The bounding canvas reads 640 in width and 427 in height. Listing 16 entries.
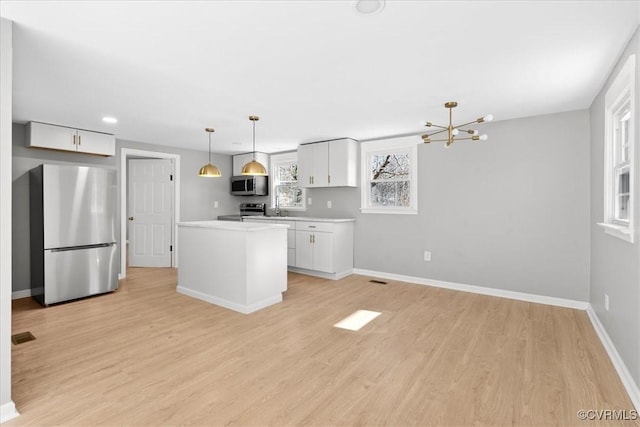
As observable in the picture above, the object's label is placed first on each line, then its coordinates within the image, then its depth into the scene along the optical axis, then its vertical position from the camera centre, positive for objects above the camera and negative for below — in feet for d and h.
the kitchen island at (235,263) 11.64 -2.03
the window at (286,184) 20.93 +1.87
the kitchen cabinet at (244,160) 21.63 +3.58
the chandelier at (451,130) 10.31 +2.72
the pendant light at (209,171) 14.52 +1.83
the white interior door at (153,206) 19.72 +0.33
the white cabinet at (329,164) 17.19 +2.68
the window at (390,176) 16.03 +1.86
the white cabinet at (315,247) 16.70 -1.91
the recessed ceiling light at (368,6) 5.72 +3.74
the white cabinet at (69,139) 13.50 +3.24
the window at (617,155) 7.61 +1.56
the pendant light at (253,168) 13.19 +1.79
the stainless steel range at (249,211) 21.76 +0.03
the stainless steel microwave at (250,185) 21.44 +1.78
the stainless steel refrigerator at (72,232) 12.47 -0.85
